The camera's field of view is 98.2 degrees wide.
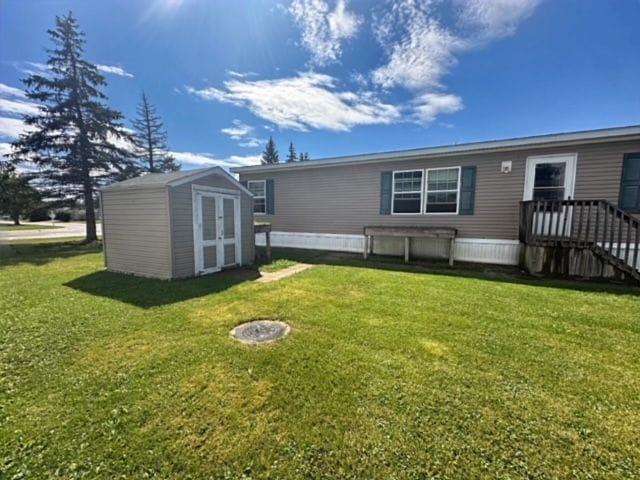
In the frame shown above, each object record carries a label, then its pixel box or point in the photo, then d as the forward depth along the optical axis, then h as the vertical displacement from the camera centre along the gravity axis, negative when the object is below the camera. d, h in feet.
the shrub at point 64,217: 110.69 -2.14
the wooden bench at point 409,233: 26.22 -1.67
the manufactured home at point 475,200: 21.98 +1.68
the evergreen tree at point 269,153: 146.72 +32.30
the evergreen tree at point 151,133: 84.84 +24.79
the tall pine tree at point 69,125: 43.34 +13.94
